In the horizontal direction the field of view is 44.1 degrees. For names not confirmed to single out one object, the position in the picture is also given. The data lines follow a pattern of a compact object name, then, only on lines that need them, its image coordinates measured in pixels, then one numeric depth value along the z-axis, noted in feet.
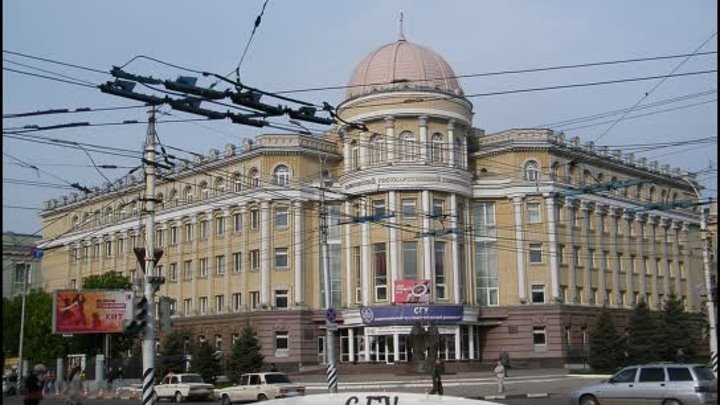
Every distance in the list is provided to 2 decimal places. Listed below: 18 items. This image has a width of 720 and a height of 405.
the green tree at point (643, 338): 176.45
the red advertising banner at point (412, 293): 180.55
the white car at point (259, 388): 115.44
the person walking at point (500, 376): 118.97
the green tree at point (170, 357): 183.73
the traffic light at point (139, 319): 69.36
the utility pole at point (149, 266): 70.18
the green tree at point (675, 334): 178.70
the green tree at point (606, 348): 174.50
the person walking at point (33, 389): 68.74
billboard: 148.87
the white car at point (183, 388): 132.16
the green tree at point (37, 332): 211.20
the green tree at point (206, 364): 169.78
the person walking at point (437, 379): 106.29
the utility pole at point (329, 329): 105.70
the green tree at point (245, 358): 167.02
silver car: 76.38
